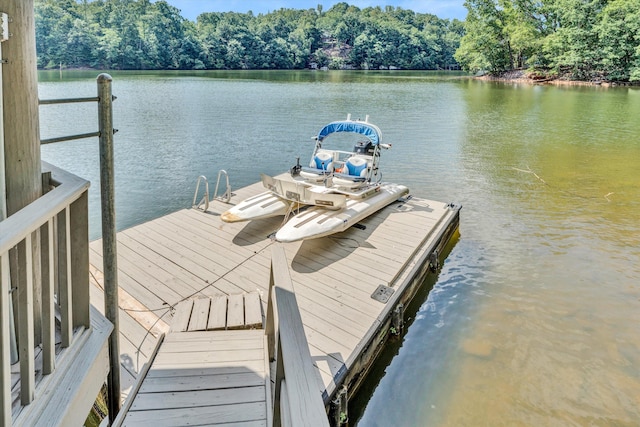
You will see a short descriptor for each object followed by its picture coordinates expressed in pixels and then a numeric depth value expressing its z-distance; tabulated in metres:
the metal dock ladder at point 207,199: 7.32
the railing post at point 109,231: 2.15
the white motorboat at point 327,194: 6.27
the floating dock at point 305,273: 4.16
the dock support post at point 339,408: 3.69
